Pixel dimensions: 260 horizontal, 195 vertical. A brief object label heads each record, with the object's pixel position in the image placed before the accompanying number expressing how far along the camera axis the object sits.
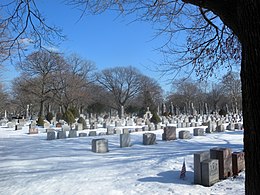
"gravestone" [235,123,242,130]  20.95
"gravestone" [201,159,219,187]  6.09
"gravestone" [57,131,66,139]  15.93
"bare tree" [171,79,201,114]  72.31
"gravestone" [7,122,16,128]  27.36
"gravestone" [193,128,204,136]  16.24
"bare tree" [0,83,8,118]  54.22
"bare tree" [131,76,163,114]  64.06
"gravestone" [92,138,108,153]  10.78
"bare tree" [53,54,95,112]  43.09
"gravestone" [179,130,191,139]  14.86
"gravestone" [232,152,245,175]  6.97
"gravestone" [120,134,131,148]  12.12
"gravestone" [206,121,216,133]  18.29
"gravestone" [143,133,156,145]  12.84
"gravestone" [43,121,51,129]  25.44
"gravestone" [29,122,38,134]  20.21
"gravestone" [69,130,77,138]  16.32
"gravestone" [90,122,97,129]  23.74
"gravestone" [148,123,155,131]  20.76
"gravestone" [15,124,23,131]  24.10
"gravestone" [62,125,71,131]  20.04
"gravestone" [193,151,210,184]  6.25
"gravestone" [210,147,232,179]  6.65
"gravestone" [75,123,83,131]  21.88
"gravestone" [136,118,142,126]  28.31
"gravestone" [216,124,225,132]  19.20
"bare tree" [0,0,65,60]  5.20
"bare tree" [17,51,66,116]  40.28
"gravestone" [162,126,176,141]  14.40
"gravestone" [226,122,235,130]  20.44
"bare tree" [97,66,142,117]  69.44
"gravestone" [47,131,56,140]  15.72
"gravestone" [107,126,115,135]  17.87
